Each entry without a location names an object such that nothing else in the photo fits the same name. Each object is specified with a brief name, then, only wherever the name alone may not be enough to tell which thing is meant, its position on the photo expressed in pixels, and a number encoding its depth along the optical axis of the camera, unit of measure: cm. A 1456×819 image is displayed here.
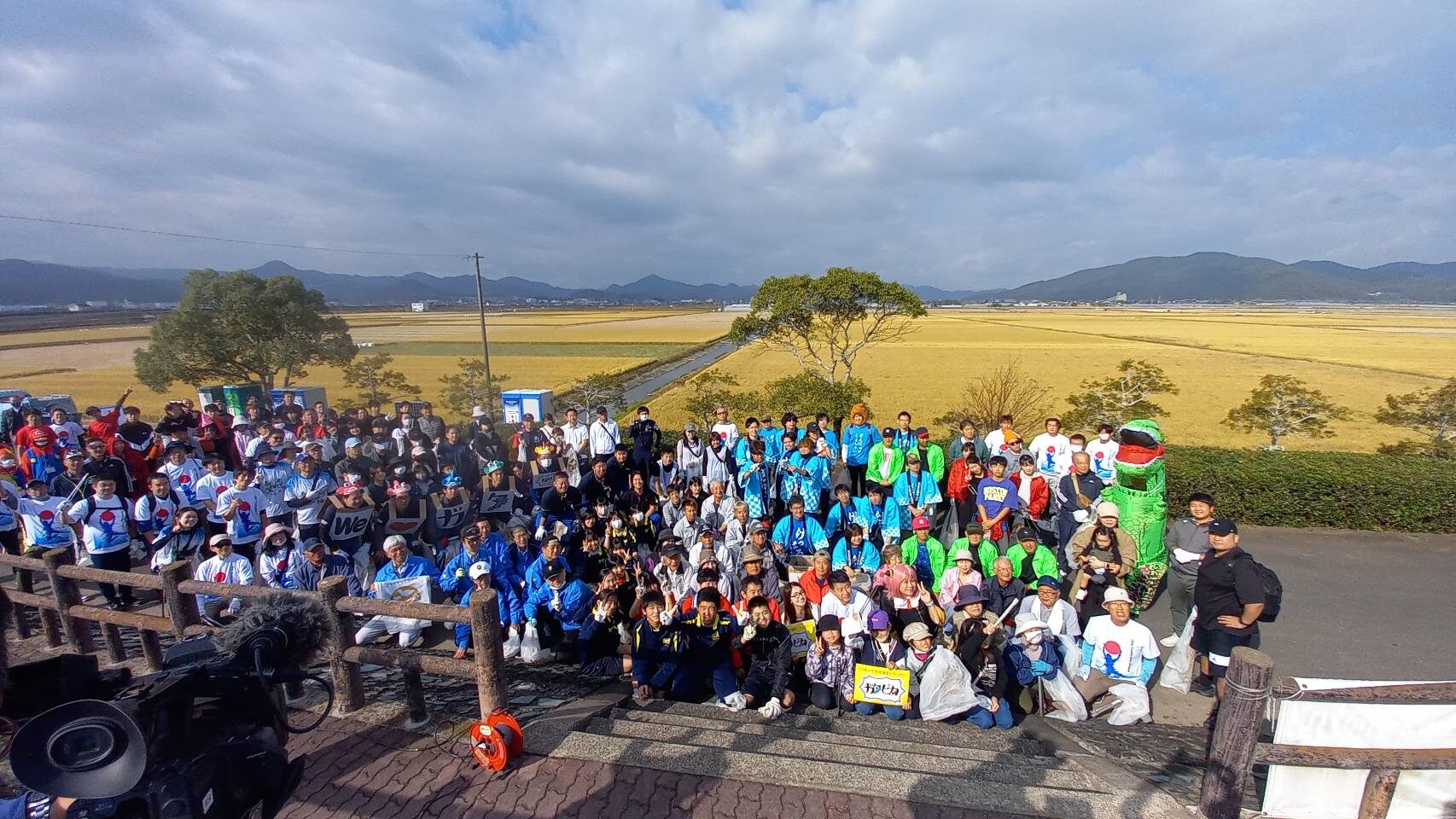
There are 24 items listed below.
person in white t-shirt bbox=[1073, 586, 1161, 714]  476
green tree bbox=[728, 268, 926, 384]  2294
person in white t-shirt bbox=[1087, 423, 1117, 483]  727
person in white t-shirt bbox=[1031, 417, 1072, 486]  807
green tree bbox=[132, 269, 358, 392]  1733
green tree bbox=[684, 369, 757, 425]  1805
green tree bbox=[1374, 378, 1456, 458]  1302
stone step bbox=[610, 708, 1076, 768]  385
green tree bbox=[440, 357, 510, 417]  1766
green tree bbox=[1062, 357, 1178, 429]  1670
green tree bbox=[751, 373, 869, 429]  1714
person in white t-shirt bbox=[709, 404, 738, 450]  937
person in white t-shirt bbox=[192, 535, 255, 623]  559
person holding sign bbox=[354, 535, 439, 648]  594
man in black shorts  447
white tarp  290
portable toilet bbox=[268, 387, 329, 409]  1507
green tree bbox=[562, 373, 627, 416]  2067
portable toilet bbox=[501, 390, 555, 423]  1509
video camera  158
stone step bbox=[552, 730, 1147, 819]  308
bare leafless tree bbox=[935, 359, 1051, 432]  1614
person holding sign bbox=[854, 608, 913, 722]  488
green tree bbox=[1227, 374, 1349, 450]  1628
